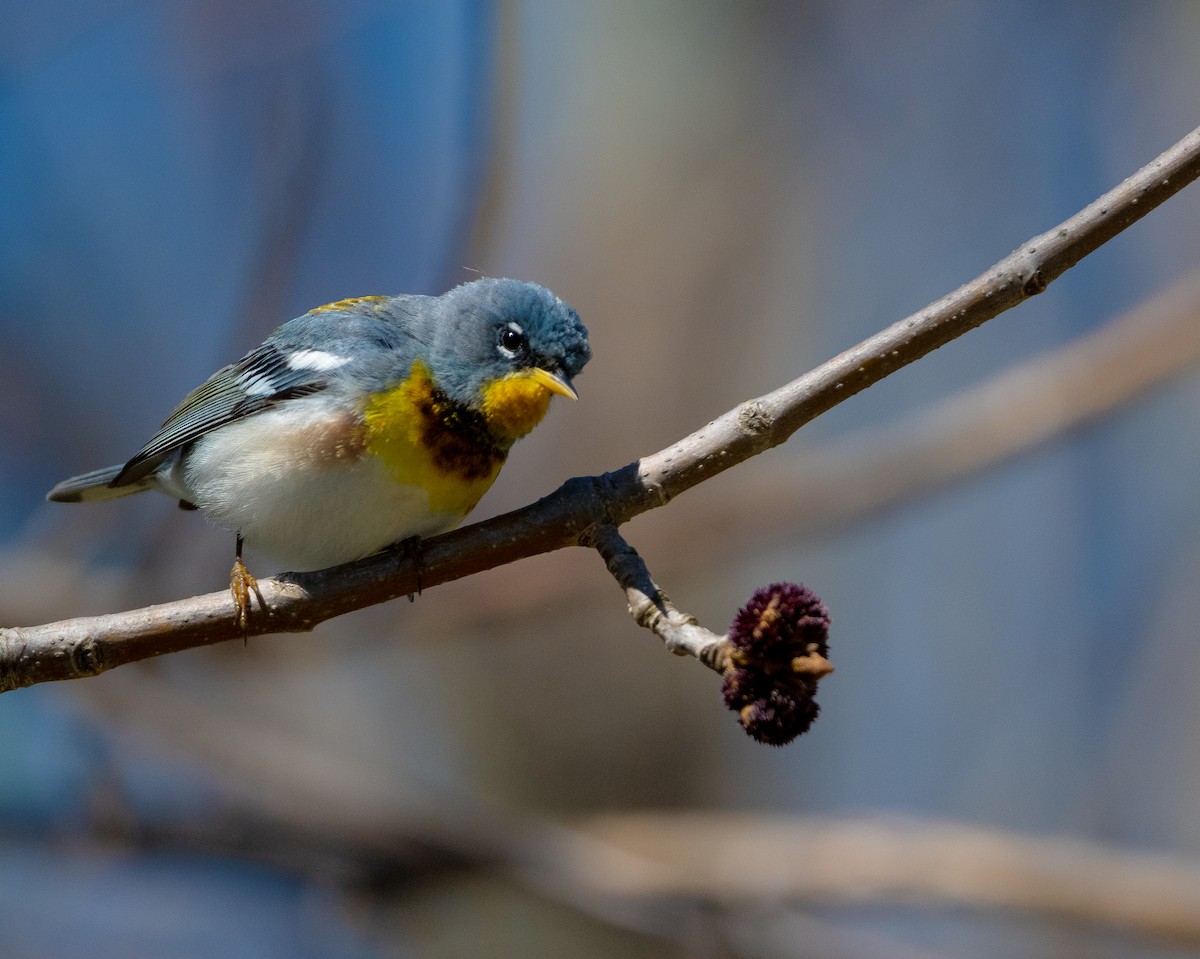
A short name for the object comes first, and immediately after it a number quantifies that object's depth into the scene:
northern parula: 6.74
